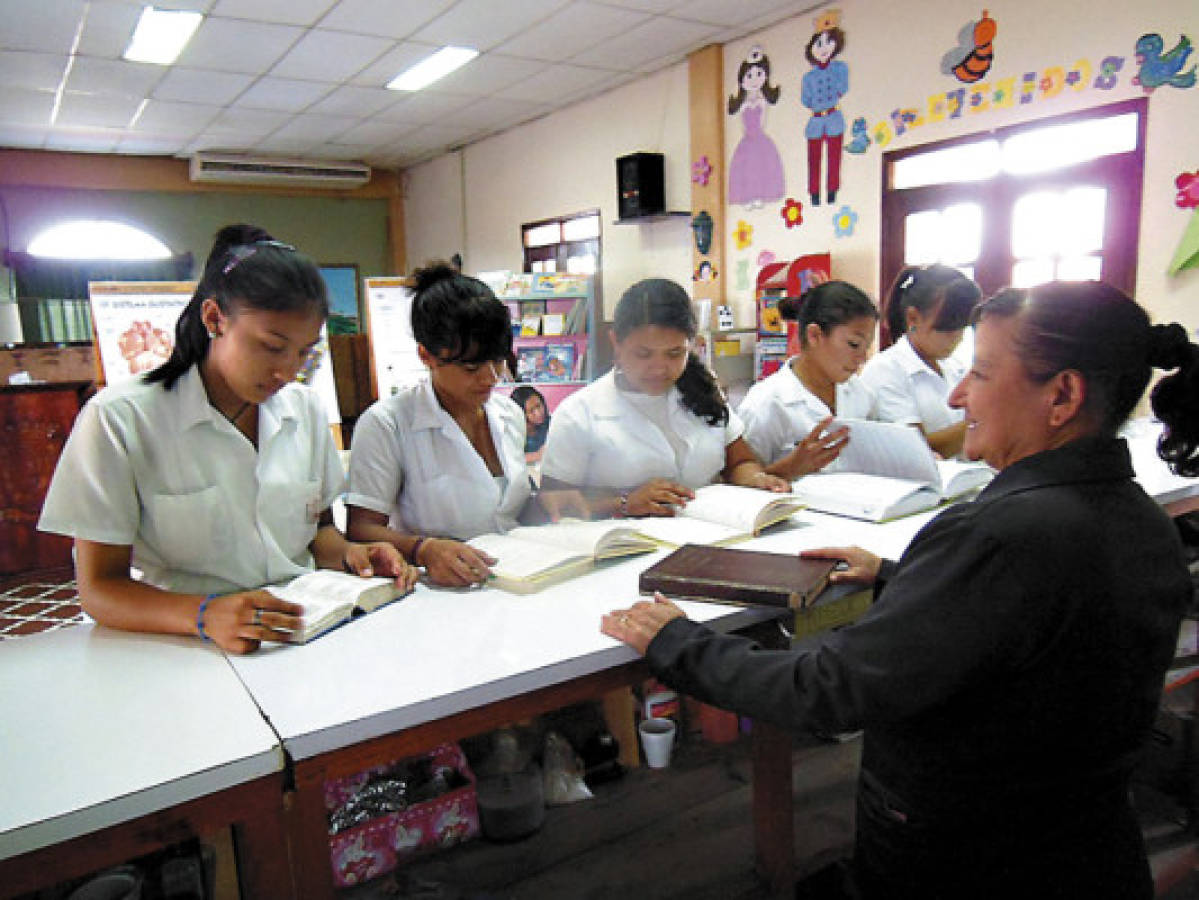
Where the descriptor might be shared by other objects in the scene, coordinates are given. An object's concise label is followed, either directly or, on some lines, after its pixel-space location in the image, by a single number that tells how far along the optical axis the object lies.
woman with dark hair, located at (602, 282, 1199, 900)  0.94
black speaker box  5.92
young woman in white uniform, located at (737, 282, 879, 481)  2.42
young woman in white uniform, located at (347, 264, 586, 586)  1.80
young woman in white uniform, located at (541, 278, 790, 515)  2.12
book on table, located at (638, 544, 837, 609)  1.38
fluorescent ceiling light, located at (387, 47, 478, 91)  5.61
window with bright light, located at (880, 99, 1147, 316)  3.61
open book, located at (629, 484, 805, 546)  1.77
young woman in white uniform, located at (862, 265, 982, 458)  2.75
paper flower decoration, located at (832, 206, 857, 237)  4.74
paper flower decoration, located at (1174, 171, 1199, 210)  3.36
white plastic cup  2.59
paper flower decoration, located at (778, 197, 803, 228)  5.02
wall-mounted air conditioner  8.45
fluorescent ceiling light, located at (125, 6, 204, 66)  4.80
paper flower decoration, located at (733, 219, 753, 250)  5.37
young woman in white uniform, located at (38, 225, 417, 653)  1.31
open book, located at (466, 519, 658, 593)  1.53
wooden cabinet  5.07
